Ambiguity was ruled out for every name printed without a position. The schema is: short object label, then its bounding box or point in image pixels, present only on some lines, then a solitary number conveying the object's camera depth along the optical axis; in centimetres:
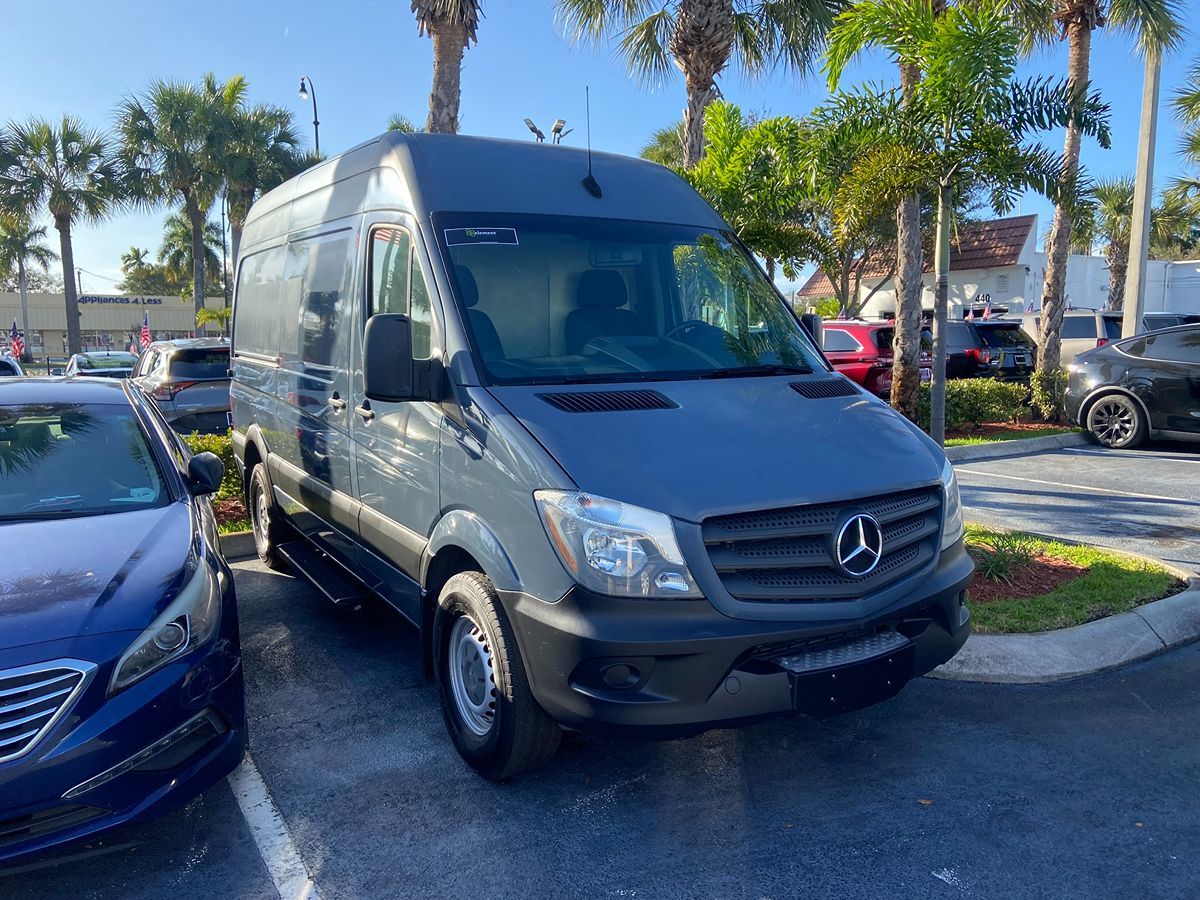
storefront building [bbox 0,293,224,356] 6238
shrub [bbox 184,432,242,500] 826
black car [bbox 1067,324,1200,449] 1098
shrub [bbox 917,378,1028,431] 1314
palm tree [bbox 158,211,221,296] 5856
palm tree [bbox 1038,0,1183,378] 1285
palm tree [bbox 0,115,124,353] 3291
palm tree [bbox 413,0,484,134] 1180
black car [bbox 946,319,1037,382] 1683
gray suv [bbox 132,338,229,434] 1101
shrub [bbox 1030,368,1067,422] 1392
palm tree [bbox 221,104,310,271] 3334
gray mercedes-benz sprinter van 308
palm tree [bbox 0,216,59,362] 4349
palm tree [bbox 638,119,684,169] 3103
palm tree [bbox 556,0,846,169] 1227
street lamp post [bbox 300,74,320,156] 2647
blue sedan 283
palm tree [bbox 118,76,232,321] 3272
